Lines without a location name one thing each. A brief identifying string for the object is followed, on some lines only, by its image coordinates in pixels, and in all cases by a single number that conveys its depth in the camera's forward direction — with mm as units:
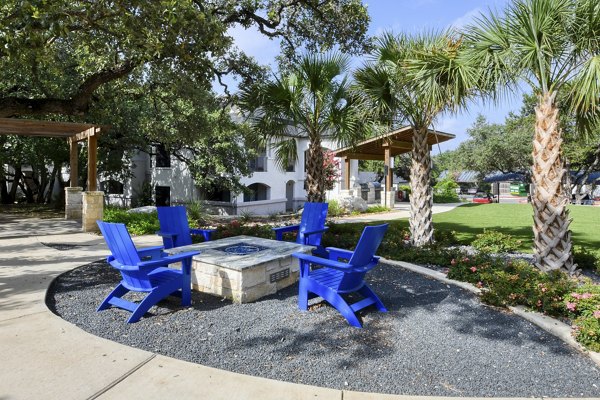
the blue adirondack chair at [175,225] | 6715
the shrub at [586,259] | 6866
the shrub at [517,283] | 4531
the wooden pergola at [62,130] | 12055
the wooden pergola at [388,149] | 21564
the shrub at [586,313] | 3646
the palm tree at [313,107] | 9148
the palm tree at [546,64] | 5611
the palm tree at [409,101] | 7820
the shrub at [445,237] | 9086
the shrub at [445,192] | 33219
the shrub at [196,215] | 13961
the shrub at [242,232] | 9112
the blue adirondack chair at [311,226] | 7242
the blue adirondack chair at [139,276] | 4176
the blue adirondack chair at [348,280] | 4238
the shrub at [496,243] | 8310
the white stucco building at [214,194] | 22047
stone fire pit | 4844
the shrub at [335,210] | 19438
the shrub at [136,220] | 11430
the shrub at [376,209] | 21091
